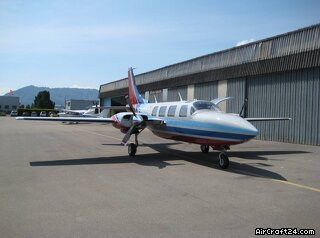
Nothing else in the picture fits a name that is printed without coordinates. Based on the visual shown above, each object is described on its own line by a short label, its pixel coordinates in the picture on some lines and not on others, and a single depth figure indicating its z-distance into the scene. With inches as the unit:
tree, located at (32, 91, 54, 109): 4795.8
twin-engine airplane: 433.7
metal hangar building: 779.4
